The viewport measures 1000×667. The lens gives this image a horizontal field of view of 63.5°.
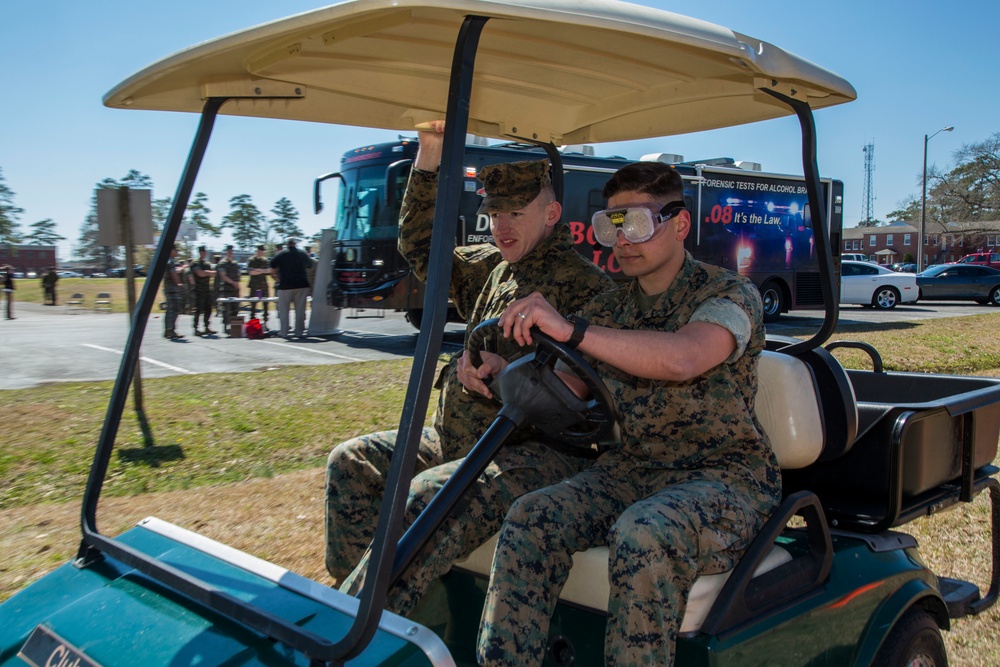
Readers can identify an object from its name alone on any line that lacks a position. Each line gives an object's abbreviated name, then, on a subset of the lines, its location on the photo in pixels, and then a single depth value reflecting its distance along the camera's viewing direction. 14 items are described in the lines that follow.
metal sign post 6.08
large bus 11.59
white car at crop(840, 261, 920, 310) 20.20
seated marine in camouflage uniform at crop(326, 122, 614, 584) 2.38
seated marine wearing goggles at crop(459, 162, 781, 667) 1.69
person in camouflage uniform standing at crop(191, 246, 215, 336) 13.62
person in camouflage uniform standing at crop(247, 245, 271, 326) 14.56
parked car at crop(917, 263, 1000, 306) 22.55
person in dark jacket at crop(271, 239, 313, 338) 12.55
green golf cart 1.49
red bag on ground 12.76
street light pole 30.17
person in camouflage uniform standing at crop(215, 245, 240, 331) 14.38
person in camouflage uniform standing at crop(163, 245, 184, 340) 12.33
